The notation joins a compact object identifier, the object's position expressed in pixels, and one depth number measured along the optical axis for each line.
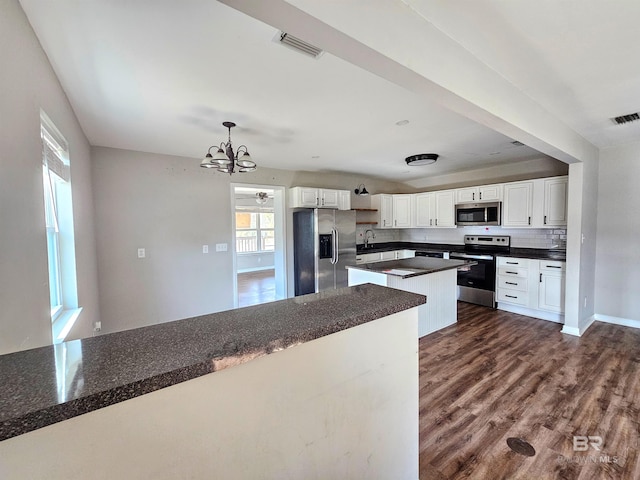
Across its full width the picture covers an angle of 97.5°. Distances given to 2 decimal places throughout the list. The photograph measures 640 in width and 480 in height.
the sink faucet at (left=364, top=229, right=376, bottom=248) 6.14
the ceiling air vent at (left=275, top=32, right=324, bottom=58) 1.56
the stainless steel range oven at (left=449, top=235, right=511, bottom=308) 4.59
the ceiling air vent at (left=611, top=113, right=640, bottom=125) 2.75
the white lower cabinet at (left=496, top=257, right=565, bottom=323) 3.93
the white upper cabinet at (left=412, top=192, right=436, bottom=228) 5.64
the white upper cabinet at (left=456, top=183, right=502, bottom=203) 4.68
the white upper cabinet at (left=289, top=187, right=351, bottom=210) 4.80
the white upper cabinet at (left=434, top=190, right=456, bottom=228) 5.32
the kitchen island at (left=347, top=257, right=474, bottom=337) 3.26
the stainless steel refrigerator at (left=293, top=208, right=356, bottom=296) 4.72
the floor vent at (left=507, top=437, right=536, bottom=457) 1.75
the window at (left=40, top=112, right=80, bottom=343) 2.06
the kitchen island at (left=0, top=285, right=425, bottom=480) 0.62
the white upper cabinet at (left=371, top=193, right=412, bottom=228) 6.02
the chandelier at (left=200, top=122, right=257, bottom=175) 2.44
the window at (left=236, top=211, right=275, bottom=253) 8.89
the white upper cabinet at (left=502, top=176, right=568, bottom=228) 4.01
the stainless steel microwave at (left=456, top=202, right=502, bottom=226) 4.70
